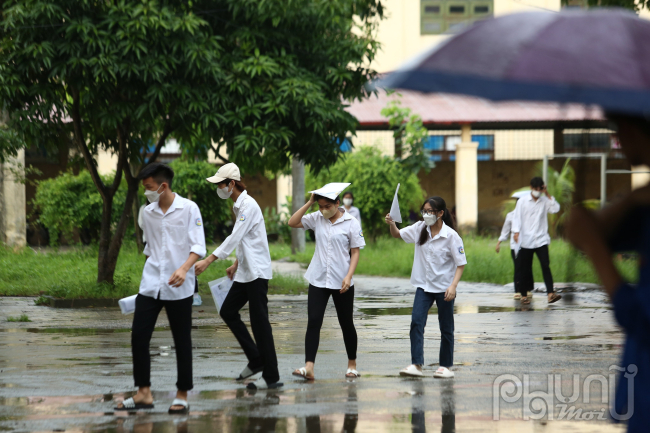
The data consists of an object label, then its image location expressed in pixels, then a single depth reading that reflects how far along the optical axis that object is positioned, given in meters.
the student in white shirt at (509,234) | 29.07
